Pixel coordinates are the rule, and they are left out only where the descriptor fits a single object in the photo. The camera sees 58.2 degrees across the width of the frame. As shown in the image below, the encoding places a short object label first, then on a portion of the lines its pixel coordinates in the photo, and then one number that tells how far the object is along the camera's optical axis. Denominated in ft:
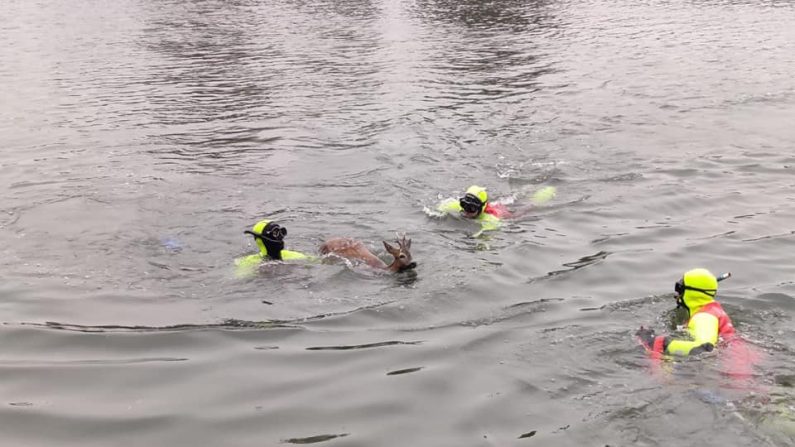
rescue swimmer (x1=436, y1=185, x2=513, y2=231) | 33.32
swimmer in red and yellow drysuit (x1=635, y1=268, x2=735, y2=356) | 20.94
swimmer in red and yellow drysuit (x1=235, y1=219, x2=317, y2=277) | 28.07
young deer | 26.96
